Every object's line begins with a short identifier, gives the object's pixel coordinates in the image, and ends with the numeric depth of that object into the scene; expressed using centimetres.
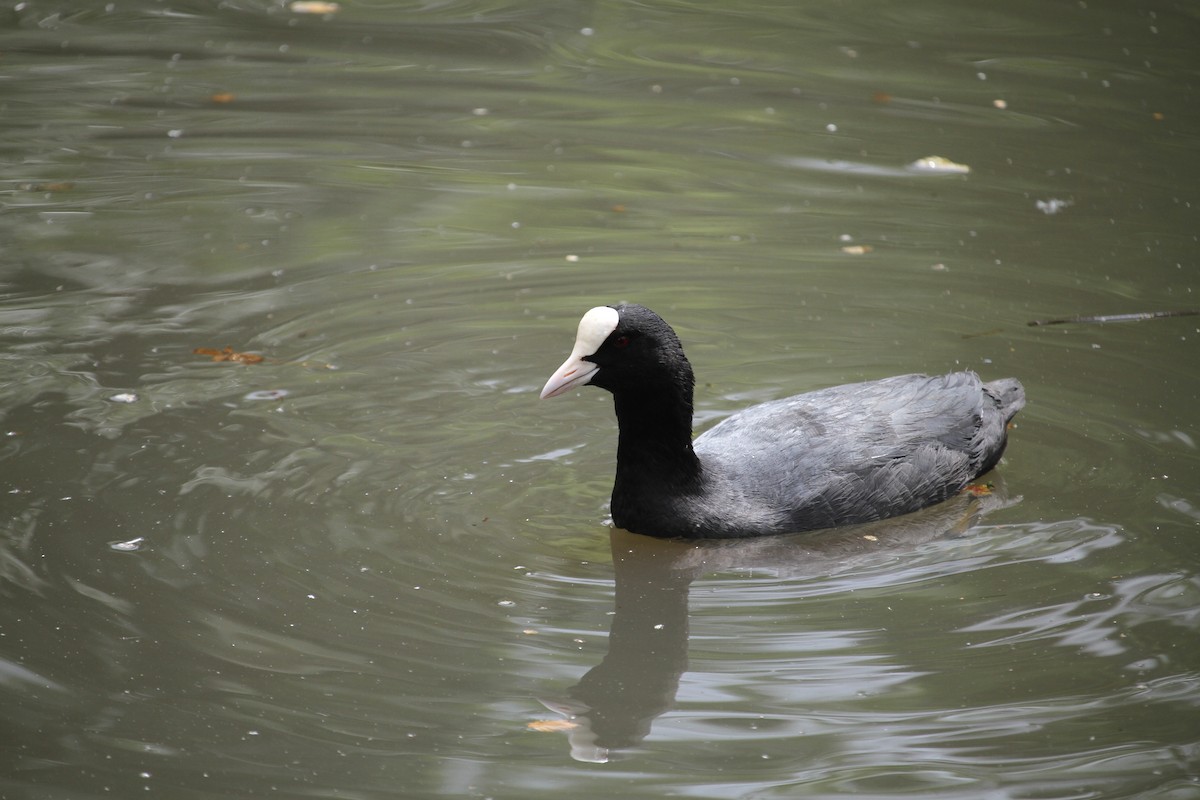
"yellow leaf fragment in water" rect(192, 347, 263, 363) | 1494
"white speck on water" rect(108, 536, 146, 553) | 1127
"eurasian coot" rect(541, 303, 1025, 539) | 1184
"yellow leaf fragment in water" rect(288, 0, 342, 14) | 2669
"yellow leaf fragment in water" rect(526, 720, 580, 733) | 934
